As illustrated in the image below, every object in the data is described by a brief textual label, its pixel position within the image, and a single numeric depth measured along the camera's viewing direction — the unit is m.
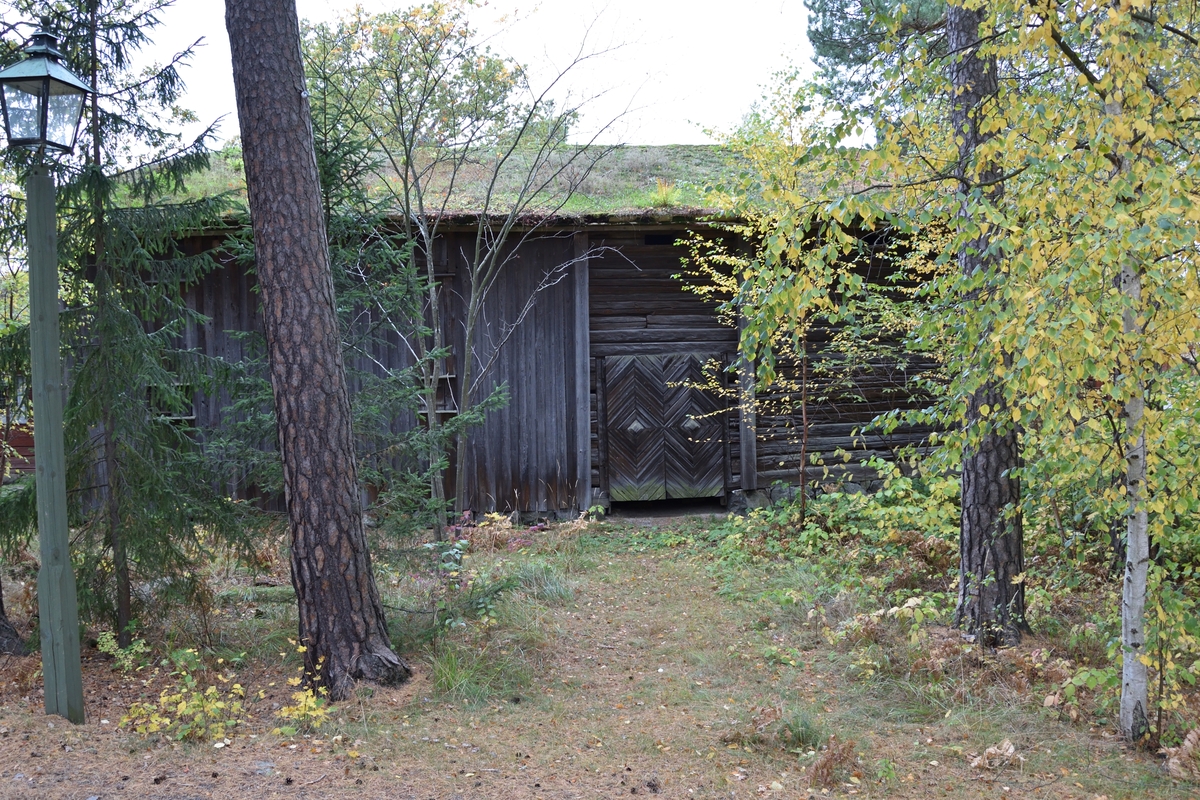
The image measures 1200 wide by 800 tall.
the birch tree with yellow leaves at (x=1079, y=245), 3.51
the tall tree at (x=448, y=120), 8.34
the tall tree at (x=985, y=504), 5.62
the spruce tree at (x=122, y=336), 5.52
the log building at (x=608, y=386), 10.79
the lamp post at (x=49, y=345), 4.38
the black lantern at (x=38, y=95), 4.32
